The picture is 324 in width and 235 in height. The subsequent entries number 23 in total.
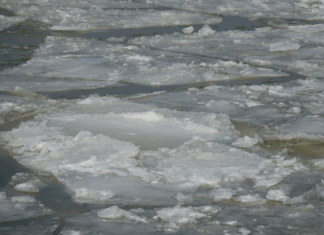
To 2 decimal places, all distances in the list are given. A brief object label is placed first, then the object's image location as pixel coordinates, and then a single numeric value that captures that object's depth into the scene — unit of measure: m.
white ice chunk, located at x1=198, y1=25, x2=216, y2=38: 14.40
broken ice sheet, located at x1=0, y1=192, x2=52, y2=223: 5.49
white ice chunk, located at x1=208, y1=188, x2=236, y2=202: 5.96
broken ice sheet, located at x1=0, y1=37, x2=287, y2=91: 10.55
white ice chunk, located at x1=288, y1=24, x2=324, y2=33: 14.83
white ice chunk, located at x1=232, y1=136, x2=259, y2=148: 7.47
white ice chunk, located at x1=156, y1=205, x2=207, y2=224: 5.41
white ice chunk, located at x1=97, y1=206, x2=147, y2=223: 5.45
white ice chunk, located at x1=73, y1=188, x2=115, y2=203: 5.93
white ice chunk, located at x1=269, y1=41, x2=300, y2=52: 12.89
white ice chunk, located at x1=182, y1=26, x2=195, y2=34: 14.80
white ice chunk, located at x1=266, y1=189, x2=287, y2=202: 5.93
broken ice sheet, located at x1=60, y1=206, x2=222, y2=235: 5.25
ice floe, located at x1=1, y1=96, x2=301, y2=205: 6.28
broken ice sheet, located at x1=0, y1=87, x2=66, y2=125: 8.66
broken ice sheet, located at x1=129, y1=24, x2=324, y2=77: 11.95
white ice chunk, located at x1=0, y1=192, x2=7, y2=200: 5.85
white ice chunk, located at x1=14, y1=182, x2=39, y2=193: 6.11
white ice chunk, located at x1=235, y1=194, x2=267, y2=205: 5.88
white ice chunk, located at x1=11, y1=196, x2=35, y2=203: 5.81
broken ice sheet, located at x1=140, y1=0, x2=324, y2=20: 17.34
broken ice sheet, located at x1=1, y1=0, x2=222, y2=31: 15.70
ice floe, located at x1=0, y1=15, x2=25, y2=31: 15.27
